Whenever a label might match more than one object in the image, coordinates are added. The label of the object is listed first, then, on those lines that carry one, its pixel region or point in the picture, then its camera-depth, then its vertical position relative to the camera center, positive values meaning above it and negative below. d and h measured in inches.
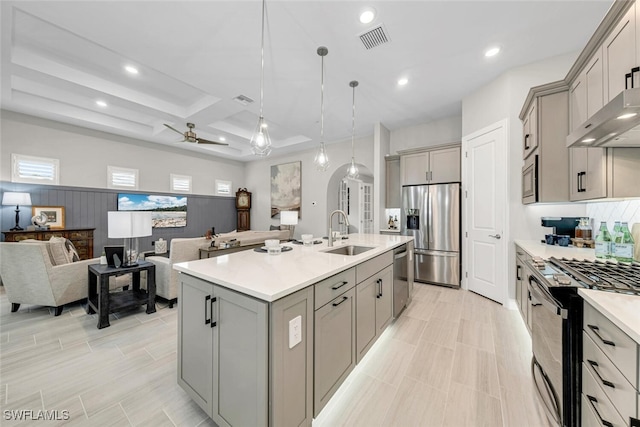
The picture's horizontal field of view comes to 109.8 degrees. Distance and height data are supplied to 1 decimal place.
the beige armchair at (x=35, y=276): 102.7 -30.3
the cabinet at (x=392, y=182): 188.7 +26.4
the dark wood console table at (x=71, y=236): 148.7 -16.9
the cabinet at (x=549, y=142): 85.0 +27.9
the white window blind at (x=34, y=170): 163.6 +32.5
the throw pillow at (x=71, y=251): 124.1 -21.6
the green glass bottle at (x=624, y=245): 62.3 -9.0
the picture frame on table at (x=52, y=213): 169.0 -0.6
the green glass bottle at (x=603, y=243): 68.1 -9.3
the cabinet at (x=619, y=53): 51.6 +39.6
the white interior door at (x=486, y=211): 119.3 +1.2
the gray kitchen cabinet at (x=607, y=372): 30.6 -24.9
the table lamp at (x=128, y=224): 99.1 -5.2
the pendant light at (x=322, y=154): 104.1 +30.3
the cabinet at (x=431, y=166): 155.1 +34.1
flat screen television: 217.8 +6.3
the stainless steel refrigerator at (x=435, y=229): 149.0 -11.4
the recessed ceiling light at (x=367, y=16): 83.4 +74.9
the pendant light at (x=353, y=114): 131.3 +76.6
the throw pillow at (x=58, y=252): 110.3 -19.9
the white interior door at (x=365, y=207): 279.1 +7.6
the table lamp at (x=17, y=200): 152.0 +8.3
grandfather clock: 309.1 +9.0
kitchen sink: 99.7 -16.7
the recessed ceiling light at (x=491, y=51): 103.2 +75.8
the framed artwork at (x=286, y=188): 272.5 +31.5
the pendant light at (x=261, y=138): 86.6 +29.1
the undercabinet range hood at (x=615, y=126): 39.6 +18.9
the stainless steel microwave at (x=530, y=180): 92.6 +14.6
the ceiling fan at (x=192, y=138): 169.5 +57.1
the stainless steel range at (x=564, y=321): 44.5 -23.7
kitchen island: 40.8 -26.3
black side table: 97.9 -40.9
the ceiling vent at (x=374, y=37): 92.5 +75.4
